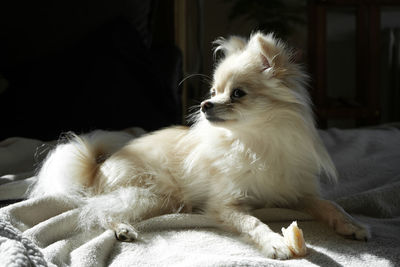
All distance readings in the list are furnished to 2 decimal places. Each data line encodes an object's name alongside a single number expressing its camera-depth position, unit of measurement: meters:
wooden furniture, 3.08
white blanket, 0.93
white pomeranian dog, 1.28
